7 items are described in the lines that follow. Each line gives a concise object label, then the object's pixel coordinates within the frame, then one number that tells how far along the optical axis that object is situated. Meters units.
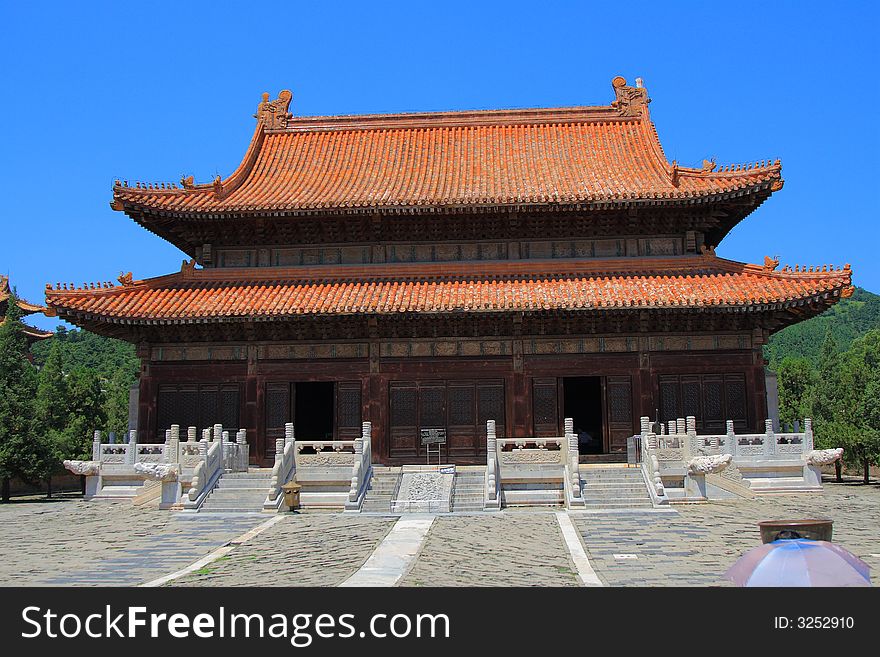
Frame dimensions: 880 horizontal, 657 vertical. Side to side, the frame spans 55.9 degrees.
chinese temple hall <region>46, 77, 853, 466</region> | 22.42
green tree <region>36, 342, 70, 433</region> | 31.11
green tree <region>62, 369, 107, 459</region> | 32.94
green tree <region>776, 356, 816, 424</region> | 46.60
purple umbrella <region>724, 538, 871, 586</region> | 7.25
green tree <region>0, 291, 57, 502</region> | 24.89
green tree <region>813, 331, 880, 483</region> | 28.78
